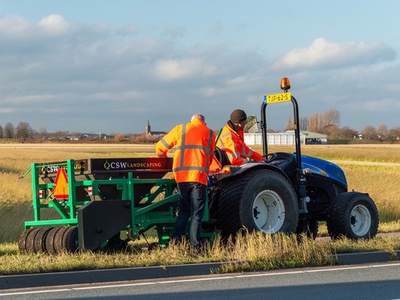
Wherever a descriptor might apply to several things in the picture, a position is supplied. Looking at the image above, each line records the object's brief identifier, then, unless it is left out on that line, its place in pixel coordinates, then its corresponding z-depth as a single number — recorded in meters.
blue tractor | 10.23
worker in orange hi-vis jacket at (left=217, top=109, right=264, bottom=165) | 10.84
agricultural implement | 9.51
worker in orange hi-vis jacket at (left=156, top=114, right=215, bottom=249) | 9.88
